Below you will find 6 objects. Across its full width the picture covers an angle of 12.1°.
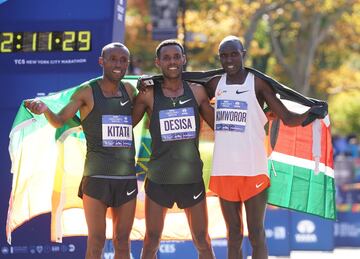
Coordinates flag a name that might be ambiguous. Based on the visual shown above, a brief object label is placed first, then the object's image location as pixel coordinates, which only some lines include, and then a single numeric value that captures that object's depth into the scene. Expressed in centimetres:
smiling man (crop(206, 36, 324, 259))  1376
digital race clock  1744
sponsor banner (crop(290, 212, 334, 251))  2691
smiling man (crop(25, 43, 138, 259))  1371
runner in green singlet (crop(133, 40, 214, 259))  1359
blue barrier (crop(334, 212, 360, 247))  3011
